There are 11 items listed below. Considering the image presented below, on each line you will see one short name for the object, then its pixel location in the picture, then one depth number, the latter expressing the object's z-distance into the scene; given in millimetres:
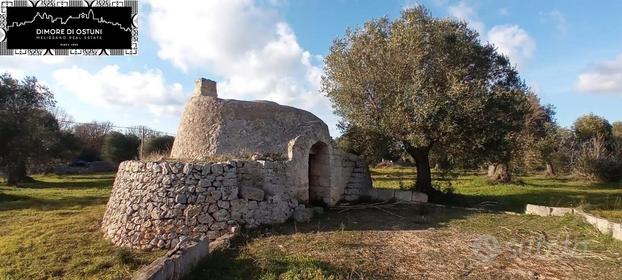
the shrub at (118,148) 39719
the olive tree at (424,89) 13367
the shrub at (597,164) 24266
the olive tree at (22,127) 23062
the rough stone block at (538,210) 12254
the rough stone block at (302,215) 11117
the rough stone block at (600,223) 9578
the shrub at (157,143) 34375
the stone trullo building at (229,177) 10414
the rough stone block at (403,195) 14266
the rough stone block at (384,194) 14523
